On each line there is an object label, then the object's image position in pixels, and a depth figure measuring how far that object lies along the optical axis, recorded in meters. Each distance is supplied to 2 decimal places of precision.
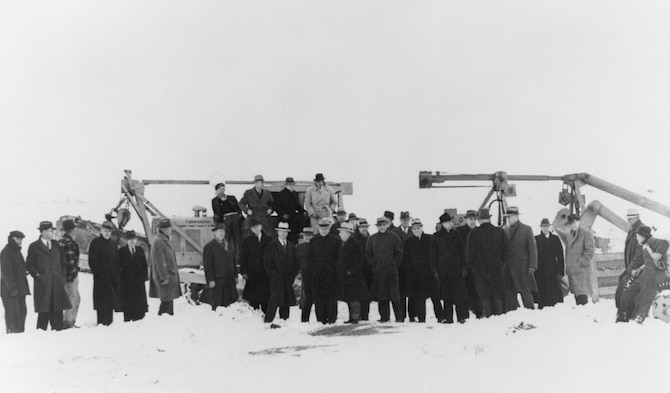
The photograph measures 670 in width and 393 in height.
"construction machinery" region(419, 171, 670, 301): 14.21
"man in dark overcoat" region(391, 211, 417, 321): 12.22
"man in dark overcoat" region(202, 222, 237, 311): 12.38
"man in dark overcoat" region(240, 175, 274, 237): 13.98
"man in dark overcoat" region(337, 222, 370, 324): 11.80
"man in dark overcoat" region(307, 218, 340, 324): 11.87
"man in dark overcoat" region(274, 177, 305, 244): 14.45
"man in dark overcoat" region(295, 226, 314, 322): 12.06
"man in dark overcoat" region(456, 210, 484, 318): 11.83
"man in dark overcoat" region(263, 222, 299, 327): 11.83
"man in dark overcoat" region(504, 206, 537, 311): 11.72
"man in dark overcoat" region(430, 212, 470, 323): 11.66
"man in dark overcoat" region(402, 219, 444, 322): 12.07
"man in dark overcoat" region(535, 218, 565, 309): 12.52
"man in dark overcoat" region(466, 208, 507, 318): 11.49
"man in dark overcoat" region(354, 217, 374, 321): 12.20
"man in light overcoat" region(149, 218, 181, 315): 12.20
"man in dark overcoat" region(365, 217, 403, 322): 12.01
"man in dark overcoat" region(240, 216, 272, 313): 12.14
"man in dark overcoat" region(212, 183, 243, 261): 13.70
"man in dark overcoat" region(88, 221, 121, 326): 11.30
